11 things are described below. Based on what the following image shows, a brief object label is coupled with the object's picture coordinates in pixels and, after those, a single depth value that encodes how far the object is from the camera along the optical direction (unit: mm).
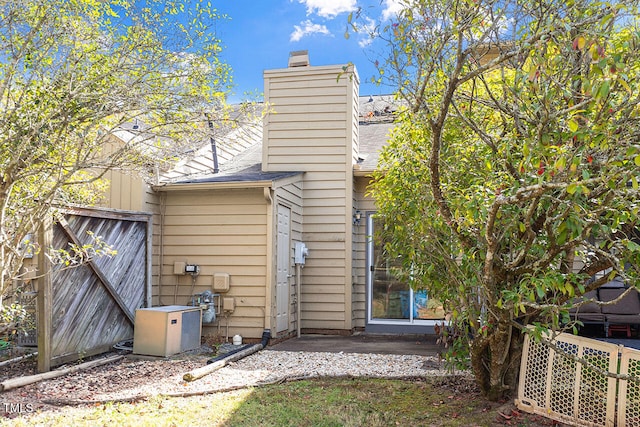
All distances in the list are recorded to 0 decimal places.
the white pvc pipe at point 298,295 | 8789
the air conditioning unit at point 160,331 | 6738
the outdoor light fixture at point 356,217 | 9180
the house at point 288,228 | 7938
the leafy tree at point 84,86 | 4367
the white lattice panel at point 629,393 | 3838
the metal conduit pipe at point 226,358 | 5594
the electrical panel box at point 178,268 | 8070
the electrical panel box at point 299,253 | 8734
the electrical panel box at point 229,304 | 7887
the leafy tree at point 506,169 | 3143
